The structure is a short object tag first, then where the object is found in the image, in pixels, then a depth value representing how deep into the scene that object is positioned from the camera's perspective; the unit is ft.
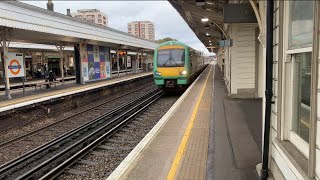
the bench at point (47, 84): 61.67
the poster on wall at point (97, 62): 78.18
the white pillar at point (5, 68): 46.88
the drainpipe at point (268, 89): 13.11
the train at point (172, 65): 56.13
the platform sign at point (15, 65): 48.39
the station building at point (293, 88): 8.71
